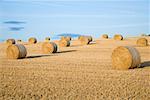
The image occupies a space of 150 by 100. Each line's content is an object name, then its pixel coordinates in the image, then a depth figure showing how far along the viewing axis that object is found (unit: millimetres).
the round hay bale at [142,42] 37656
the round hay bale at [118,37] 52025
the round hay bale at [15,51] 22781
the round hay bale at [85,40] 44912
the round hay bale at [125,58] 16547
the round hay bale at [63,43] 39719
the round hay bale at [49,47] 28886
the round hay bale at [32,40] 52219
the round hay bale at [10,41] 48300
